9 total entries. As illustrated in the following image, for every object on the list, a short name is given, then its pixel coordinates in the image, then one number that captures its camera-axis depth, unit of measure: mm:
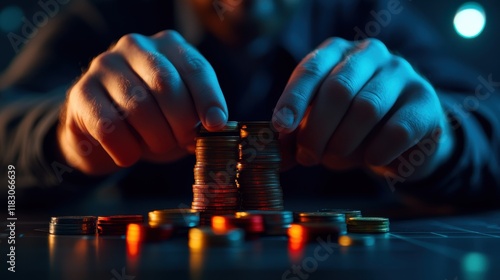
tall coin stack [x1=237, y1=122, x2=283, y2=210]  678
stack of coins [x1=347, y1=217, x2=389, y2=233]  625
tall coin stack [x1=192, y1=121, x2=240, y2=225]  667
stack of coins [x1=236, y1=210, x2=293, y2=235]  618
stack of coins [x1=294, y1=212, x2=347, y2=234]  613
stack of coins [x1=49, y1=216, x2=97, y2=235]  630
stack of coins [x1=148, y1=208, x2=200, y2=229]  621
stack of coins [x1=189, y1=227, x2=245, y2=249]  575
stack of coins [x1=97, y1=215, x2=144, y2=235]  628
